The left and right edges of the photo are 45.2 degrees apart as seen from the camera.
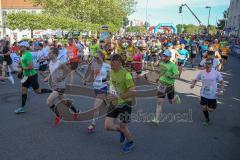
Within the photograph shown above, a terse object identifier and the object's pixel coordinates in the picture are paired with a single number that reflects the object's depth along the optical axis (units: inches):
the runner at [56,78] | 254.8
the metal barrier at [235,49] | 1122.8
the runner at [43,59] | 441.2
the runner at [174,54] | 537.2
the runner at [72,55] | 475.8
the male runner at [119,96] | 187.9
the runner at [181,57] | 549.9
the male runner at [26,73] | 282.4
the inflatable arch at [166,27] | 1748.3
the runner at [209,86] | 260.4
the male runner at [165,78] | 264.8
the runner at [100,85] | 244.7
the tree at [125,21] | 2165.2
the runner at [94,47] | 520.1
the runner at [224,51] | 692.4
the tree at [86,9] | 1550.2
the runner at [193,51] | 728.1
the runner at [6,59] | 488.3
